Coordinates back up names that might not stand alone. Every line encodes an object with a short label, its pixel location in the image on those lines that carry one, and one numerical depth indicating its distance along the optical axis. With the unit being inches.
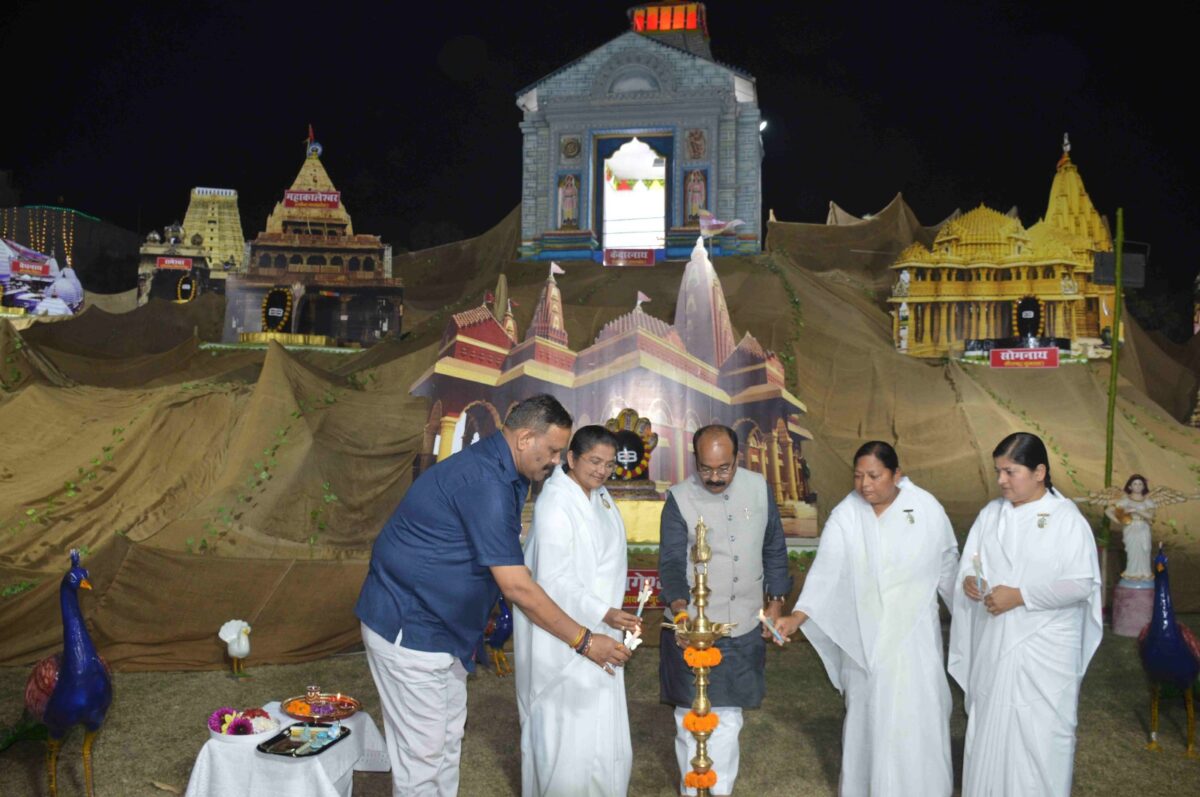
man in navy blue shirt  154.7
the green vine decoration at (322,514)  387.5
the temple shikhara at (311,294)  820.0
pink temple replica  414.6
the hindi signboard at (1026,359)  571.8
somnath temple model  629.0
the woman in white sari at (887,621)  187.9
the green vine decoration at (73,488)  374.7
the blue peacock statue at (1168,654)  234.5
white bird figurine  296.8
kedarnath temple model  828.6
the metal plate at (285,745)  165.0
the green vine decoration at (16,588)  321.4
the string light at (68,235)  1331.2
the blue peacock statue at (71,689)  186.9
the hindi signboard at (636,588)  350.0
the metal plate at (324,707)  191.0
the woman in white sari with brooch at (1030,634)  177.6
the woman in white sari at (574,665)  172.9
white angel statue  381.7
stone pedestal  374.6
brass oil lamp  128.1
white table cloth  164.1
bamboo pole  427.2
